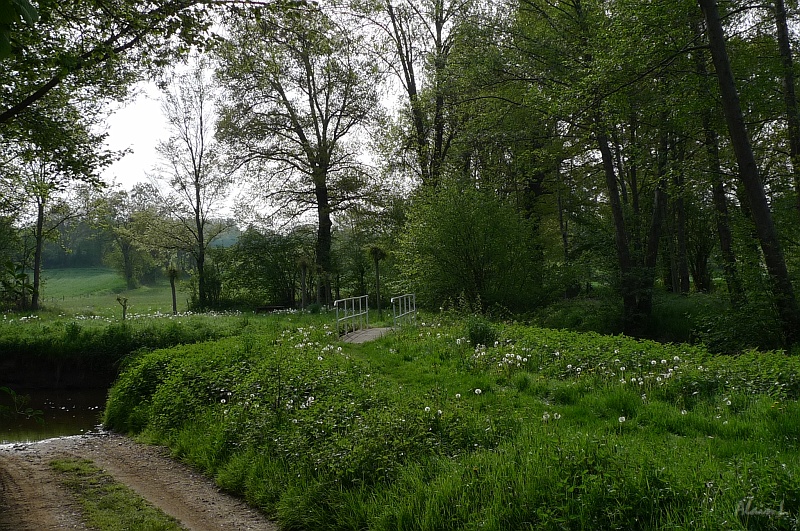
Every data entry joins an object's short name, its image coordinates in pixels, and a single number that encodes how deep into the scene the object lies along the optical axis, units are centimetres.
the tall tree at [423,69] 2393
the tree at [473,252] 1823
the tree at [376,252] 2040
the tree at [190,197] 2967
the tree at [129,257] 5485
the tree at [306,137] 2562
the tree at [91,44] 754
